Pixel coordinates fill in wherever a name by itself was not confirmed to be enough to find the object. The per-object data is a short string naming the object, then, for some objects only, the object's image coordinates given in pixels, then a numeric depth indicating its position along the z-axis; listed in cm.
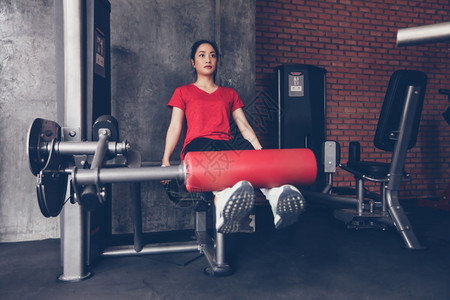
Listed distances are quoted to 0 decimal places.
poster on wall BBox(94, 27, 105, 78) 195
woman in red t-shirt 205
